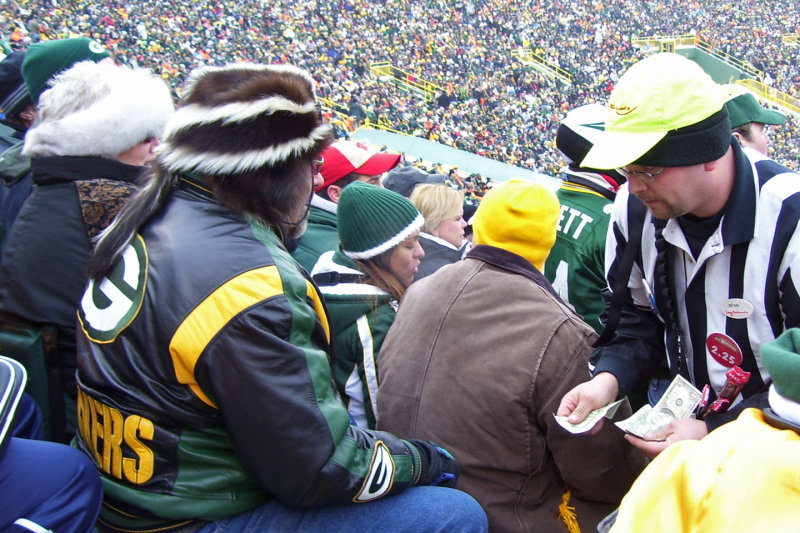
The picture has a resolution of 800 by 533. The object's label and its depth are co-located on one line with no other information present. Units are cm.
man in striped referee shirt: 160
